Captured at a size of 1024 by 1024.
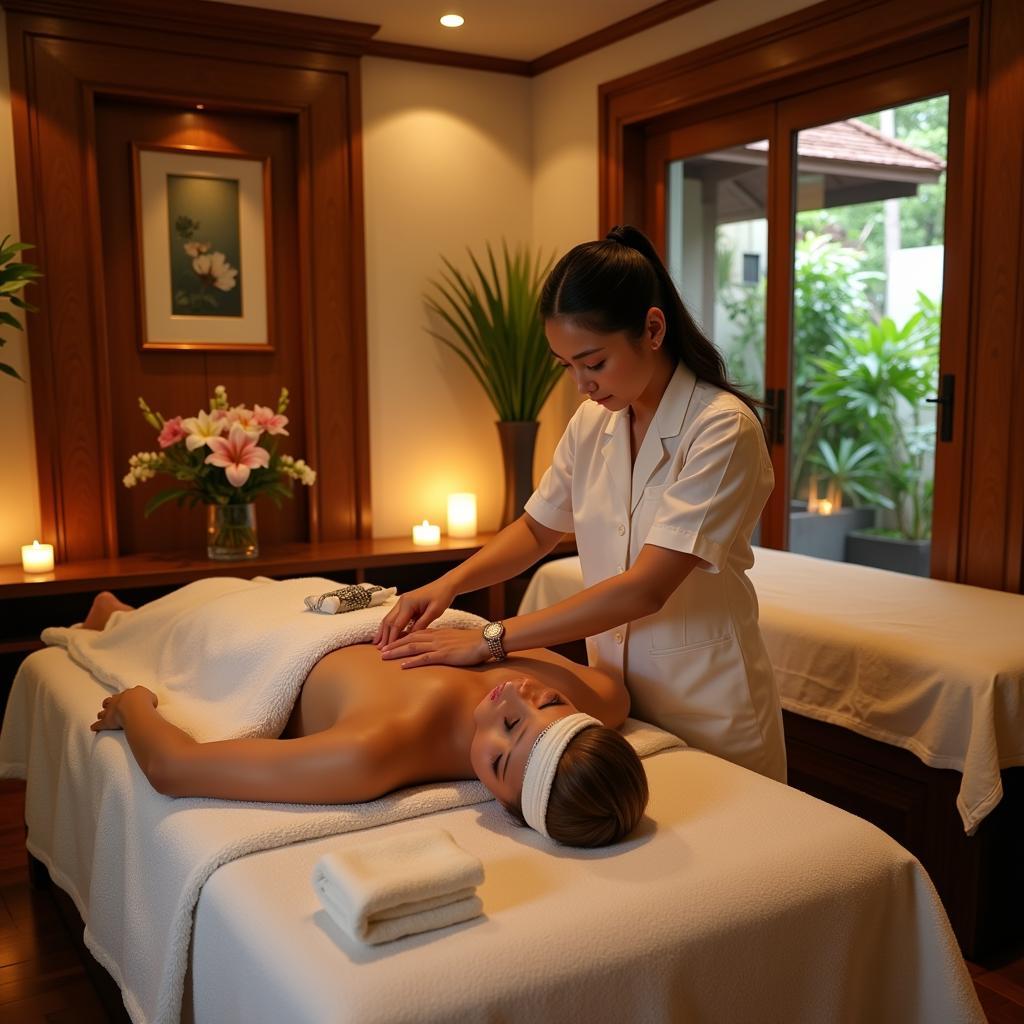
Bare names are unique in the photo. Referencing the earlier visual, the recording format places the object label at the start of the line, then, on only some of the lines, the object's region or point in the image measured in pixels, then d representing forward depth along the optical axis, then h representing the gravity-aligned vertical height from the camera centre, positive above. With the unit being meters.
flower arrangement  3.41 -0.29
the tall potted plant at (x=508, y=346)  4.06 +0.07
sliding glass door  3.05 +0.22
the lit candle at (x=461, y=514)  4.14 -0.56
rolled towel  2.10 -0.46
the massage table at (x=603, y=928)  1.20 -0.67
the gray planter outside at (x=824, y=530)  3.43 -0.54
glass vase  3.56 -0.54
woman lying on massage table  1.45 -0.56
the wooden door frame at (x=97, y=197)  3.46 +0.60
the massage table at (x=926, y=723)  2.17 -0.77
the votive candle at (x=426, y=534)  3.96 -0.61
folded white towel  1.22 -0.60
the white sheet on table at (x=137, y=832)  1.47 -0.72
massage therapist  1.73 -0.27
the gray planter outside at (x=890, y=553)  3.19 -0.58
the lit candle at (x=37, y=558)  3.35 -0.58
